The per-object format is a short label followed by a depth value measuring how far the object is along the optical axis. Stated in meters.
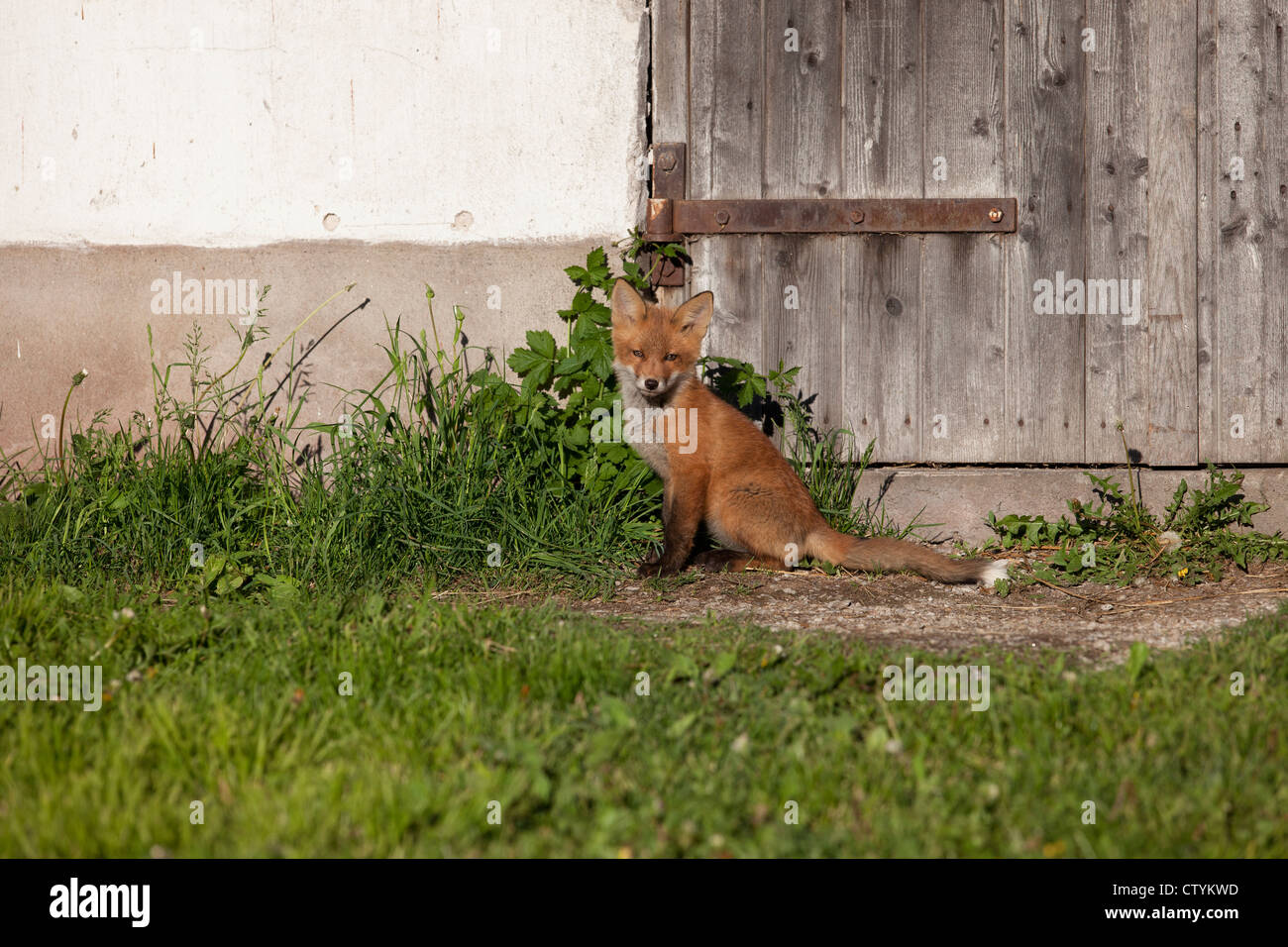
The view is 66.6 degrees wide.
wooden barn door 4.57
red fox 4.10
